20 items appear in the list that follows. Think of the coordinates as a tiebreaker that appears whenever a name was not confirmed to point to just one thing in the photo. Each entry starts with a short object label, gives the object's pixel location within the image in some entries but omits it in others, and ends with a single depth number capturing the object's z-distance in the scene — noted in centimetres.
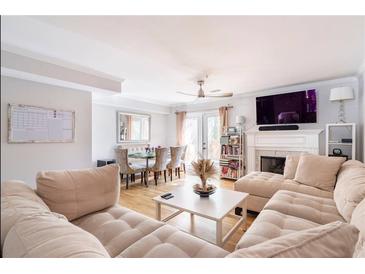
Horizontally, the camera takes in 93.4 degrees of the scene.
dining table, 386
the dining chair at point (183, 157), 485
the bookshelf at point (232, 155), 428
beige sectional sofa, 56
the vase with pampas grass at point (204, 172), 195
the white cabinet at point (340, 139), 303
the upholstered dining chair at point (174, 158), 423
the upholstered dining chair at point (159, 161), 392
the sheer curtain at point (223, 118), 470
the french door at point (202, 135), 515
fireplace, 391
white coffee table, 151
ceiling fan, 298
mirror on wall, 475
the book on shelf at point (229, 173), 432
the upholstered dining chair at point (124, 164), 362
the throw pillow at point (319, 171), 202
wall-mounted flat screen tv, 351
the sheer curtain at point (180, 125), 565
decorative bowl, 193
